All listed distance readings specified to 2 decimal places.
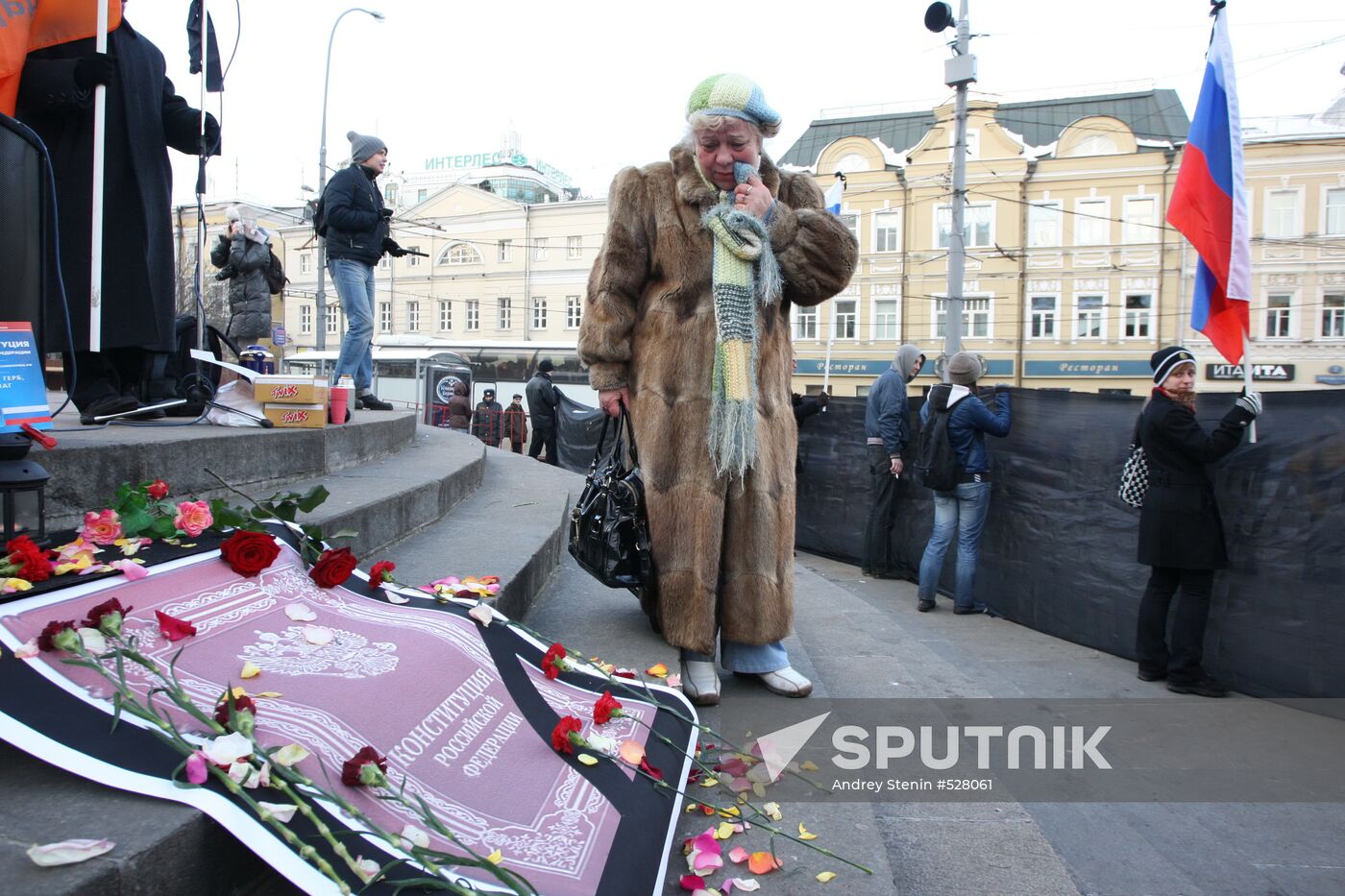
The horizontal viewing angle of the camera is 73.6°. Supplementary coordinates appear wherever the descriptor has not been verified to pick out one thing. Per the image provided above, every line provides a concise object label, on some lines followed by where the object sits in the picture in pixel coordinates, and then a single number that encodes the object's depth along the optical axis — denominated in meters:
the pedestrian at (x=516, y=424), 20.08
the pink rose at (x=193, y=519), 2.27
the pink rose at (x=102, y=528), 2.09
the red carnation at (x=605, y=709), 2.23
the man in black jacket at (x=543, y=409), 14.23
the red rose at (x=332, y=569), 2.27
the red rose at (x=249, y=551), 2.14
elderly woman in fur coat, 2.95
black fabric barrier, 4.01
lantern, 2.00
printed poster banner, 1.44
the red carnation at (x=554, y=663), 2.39
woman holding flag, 4.25
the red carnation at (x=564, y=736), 2.03
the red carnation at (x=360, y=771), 1.57
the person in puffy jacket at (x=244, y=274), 7.60
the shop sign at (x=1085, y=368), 34.65
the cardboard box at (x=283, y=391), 4.02
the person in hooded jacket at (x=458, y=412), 18.67
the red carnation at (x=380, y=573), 2.42
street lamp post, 21.19
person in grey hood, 7.28
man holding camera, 6.12
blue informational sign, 2.04
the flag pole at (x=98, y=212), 3.36
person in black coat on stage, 3.31
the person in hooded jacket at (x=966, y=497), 6.12
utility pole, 14.42
